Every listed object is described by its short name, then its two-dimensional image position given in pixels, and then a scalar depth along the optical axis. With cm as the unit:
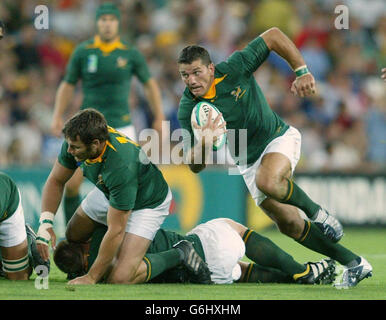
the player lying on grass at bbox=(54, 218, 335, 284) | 1307
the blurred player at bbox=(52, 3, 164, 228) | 1897
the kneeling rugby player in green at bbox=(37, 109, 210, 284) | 1228
